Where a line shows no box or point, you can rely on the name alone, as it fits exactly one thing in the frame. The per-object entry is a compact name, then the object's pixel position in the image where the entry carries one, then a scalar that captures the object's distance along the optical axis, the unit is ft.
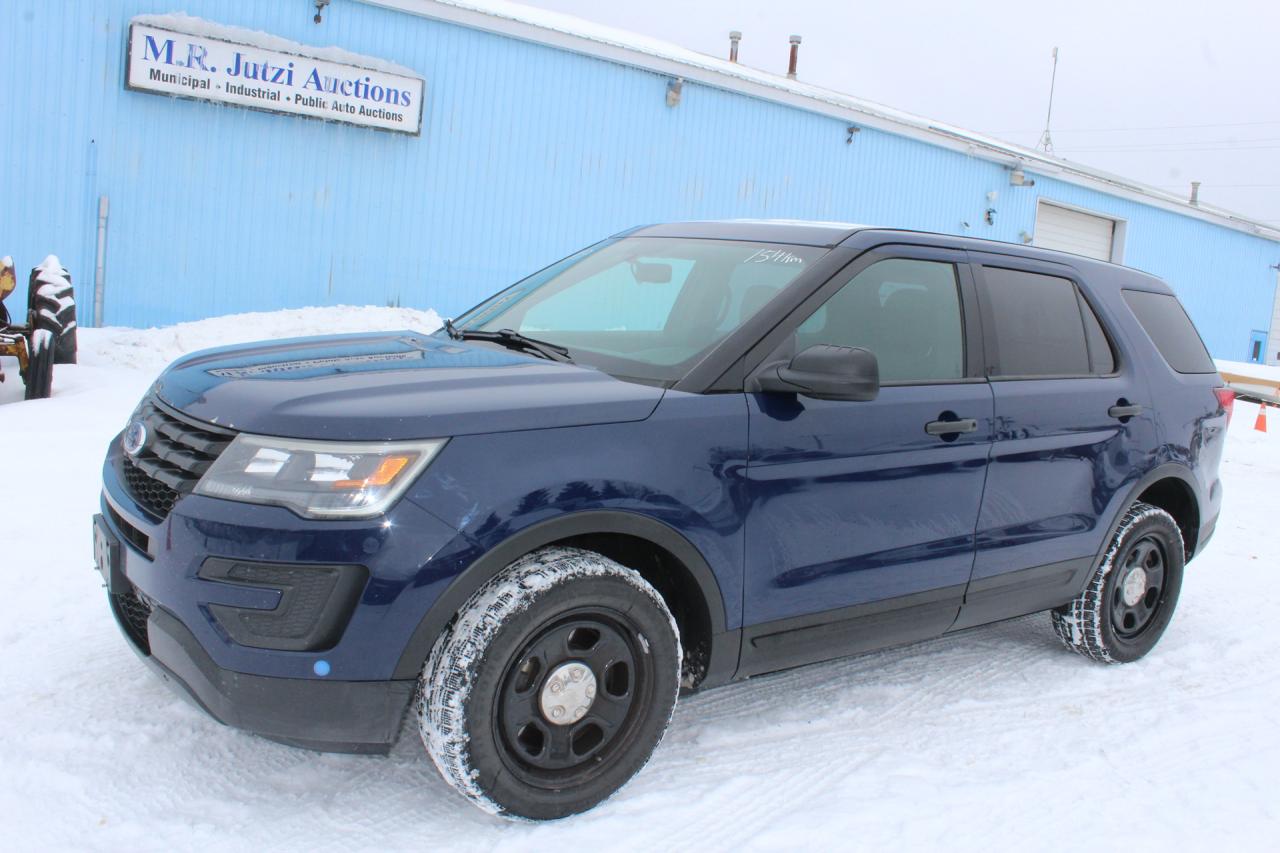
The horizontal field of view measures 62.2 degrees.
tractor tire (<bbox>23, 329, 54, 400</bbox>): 26.16
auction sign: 36.78
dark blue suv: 8.48
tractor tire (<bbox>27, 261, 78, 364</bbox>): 28.19
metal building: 36.22
